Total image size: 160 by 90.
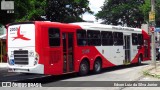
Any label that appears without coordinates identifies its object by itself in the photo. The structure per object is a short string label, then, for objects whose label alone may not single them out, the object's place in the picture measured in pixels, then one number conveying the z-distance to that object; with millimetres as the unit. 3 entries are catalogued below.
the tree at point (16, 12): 17926
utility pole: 17308
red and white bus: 12035
